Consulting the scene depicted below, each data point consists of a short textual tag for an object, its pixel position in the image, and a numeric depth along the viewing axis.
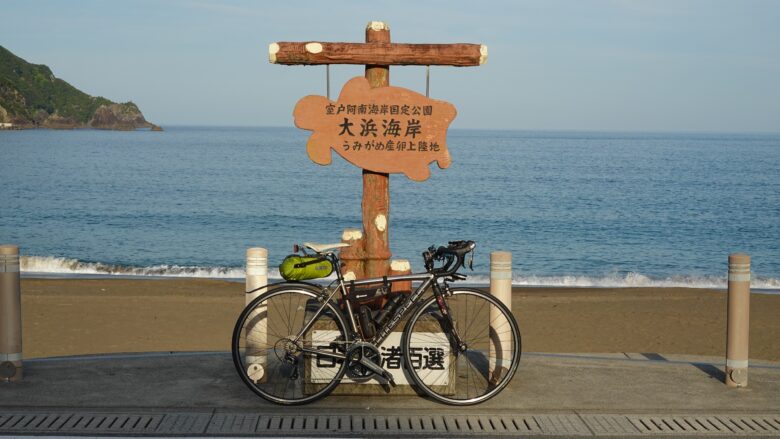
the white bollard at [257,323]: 6.80
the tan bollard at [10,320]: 6.83
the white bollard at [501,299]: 6.96
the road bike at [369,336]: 6.50
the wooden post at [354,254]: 7.46
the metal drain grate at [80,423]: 5.85
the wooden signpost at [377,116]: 7.34
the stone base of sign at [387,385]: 6.69
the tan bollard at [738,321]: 6.87
